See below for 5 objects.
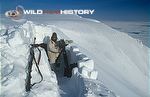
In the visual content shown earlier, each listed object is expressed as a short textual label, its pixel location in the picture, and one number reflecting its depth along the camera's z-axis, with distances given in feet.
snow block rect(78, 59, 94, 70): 9.19
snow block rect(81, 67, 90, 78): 8.35
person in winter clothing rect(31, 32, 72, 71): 10.34
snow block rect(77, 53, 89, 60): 9.78
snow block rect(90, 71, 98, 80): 8.50
